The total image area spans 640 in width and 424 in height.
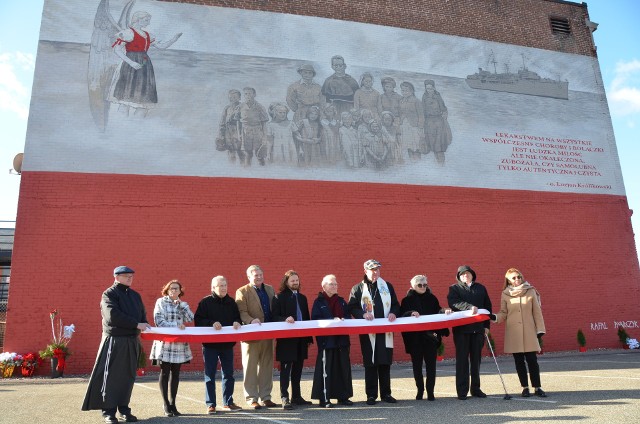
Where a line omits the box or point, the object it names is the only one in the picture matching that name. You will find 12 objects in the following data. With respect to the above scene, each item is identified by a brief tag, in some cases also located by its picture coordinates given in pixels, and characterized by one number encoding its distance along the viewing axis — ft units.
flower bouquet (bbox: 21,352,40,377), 31.83
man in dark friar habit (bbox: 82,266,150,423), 16.56
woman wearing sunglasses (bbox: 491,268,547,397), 20.48
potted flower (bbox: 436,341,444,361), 38.50
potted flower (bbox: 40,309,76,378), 31.96
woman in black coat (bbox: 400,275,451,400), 20.49
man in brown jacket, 20.13
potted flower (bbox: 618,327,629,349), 43.42
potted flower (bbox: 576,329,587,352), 41.86
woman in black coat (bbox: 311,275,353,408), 19.62
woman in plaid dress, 18.45
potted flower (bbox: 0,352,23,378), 31.45
